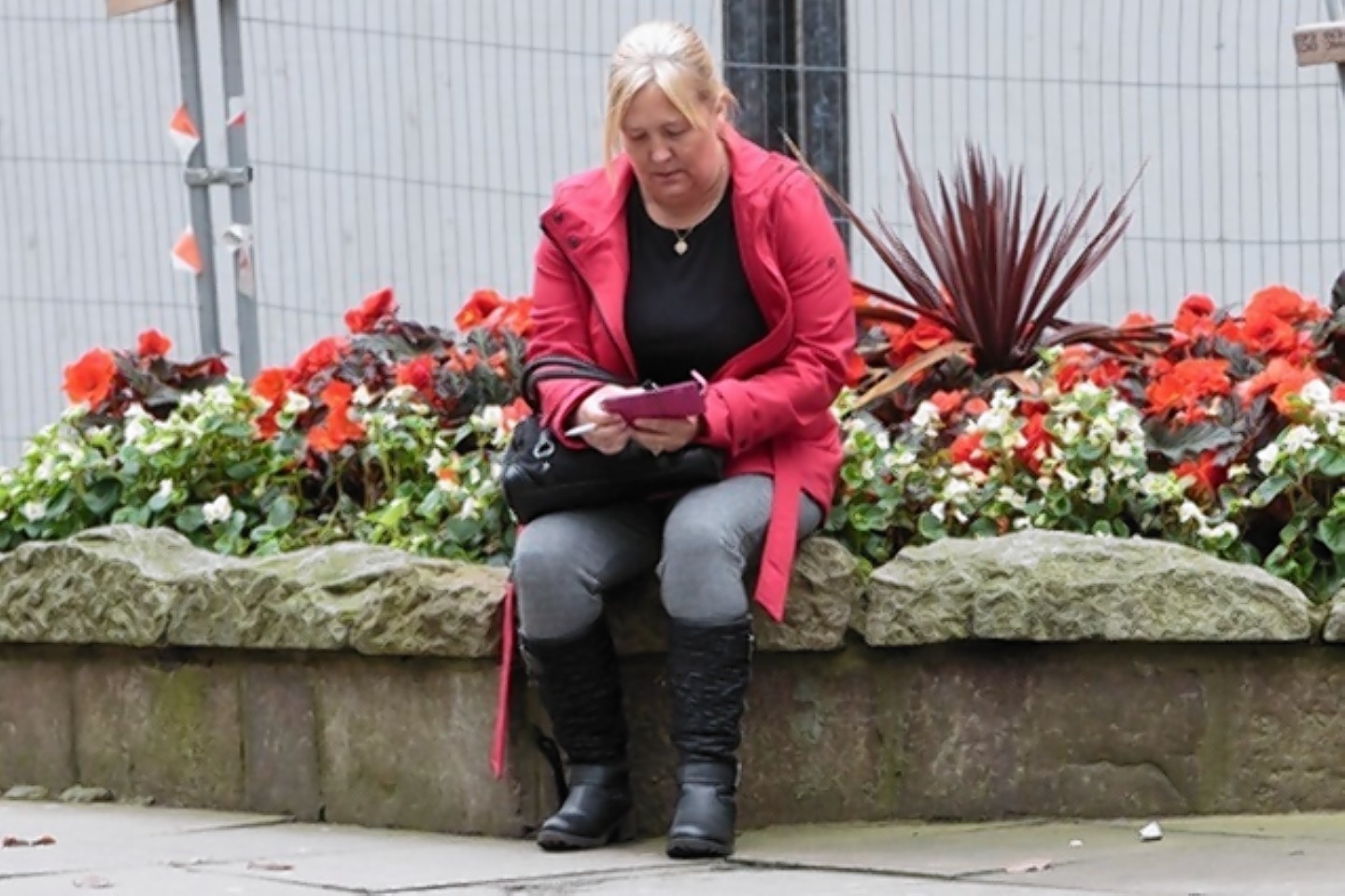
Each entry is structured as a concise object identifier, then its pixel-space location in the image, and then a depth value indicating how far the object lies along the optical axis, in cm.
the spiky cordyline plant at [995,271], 1399
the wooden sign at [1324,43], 1395
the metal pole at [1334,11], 1426
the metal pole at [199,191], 1514
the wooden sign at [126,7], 1466
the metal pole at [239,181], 1488
